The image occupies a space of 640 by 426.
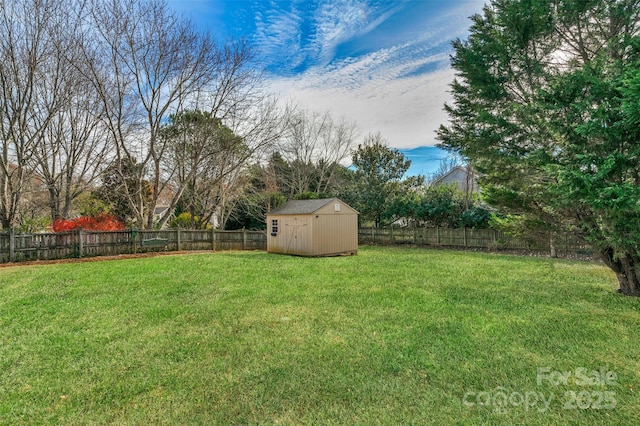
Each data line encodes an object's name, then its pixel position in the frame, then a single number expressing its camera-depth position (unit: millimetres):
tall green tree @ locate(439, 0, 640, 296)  4574
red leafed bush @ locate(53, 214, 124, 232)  10844
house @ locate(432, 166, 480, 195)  23650
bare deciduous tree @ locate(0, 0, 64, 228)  9516
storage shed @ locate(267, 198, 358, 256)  11766
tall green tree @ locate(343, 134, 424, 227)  17234
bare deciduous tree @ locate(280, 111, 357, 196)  23016
